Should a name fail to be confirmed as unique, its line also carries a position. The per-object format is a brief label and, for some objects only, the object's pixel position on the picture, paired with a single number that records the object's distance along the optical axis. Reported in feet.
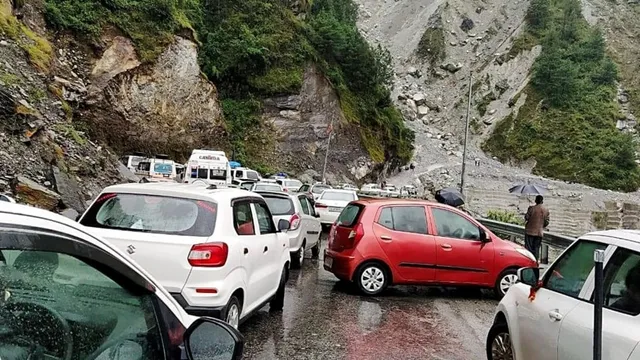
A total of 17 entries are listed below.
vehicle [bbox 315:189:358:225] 71.56
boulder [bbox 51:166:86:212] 53.67
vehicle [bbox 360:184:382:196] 129.08
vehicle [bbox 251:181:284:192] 72.43
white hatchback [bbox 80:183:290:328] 19.30
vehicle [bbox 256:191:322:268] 42.29
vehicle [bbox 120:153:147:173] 109.81
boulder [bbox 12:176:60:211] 49.03
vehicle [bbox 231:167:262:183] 111.87
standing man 47.88
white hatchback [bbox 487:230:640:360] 11.82
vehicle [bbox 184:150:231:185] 97.30
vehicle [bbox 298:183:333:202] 99.66
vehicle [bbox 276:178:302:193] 107.34
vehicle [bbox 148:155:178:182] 102.53
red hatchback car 34.09
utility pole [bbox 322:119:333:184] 161.58
